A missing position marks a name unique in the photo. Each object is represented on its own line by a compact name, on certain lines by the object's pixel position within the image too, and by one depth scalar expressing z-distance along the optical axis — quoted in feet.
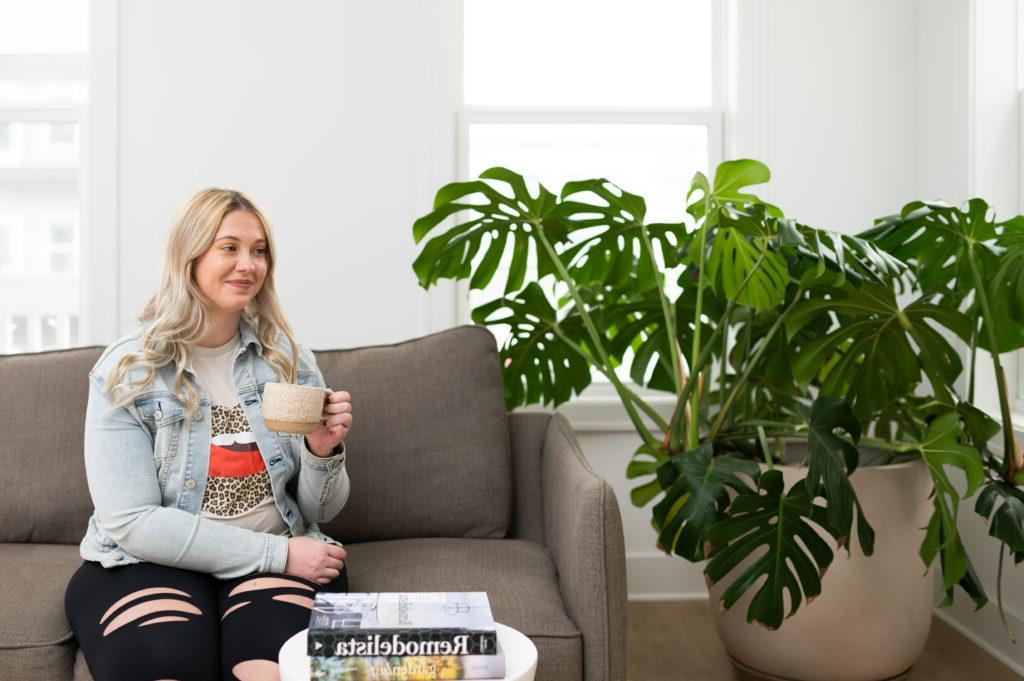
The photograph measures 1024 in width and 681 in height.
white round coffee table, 3.50
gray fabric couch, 5.16
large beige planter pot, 6.32
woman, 4.68
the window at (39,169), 8.79
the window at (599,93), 9.16
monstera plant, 5.40
